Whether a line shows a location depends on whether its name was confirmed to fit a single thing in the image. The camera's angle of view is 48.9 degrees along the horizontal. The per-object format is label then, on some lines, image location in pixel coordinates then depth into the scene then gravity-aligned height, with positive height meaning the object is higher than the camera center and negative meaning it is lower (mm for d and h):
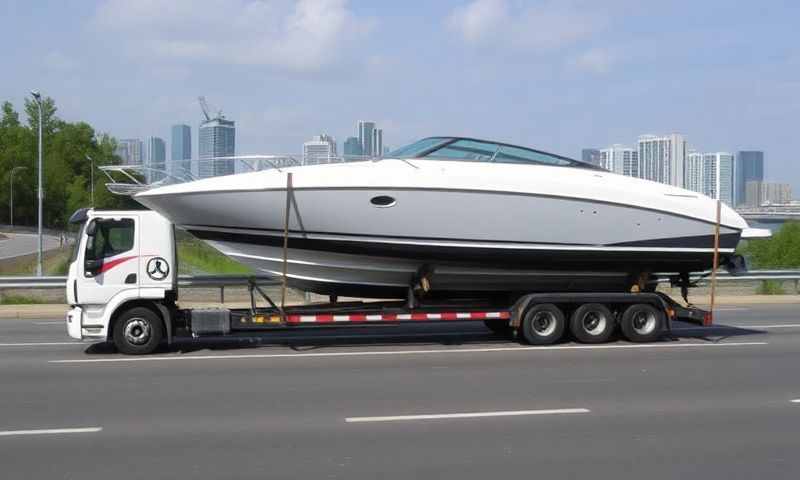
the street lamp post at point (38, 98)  34988 +5276
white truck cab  12117 -690
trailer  12125 -1155
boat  12406 +119
